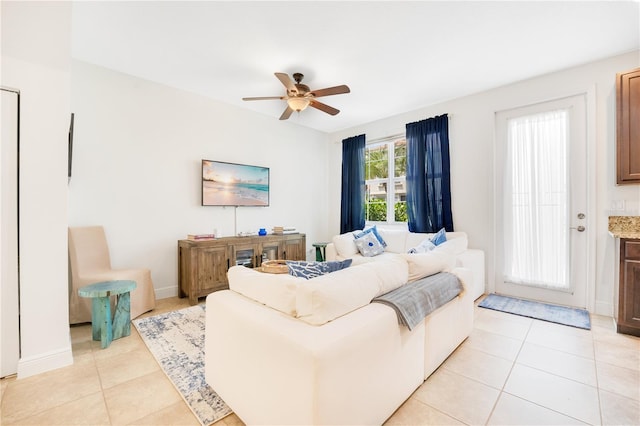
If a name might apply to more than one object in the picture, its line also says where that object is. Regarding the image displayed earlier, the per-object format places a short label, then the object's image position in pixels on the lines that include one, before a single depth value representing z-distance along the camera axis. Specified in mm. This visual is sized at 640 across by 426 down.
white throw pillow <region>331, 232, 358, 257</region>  4105
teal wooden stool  2252
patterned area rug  1568
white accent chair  2686
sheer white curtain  3230
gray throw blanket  1444
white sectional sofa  1061
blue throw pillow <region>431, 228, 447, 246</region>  3516
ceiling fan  2848
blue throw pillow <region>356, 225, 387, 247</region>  4350
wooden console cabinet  3316
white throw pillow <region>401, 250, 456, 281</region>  1861
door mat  2771
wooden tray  1886
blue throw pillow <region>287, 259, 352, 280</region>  1607
